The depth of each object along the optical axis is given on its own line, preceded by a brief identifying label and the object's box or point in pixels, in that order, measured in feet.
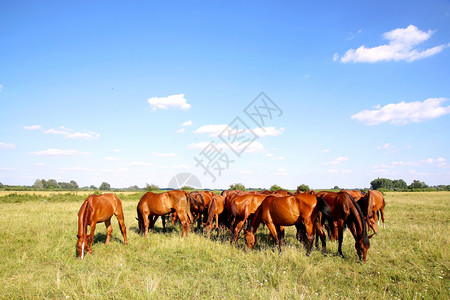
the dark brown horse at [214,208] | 34.40
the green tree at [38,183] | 325.85
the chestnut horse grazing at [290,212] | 24.30
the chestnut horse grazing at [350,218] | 22.03
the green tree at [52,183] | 349.20
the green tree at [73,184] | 374.02
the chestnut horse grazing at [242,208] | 29.15
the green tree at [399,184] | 290.83
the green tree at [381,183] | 286.87
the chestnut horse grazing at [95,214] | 23.44
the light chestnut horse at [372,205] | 32.45
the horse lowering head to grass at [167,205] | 33.60
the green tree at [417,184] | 275.20
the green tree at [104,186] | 363.21
